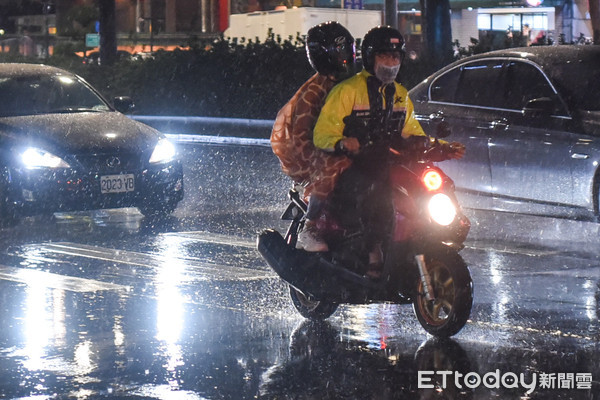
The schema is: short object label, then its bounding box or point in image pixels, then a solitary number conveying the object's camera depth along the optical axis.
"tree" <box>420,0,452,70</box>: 26.25
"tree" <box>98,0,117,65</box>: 35.59
